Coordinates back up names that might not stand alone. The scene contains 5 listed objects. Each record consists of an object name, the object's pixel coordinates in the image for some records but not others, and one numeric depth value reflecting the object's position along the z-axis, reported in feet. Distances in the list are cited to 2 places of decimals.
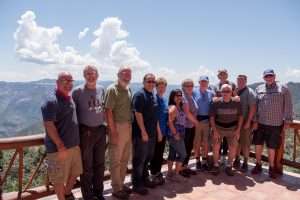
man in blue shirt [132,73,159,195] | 11.66
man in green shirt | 11.01
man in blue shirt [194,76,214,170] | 15.05
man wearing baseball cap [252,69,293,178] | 14.57
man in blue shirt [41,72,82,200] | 9.06
